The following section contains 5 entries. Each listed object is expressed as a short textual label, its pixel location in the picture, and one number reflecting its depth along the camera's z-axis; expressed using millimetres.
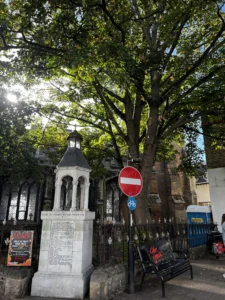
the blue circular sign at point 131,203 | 5609
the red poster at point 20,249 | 5484
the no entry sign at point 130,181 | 5582
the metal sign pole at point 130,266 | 5199
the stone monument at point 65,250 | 5086
